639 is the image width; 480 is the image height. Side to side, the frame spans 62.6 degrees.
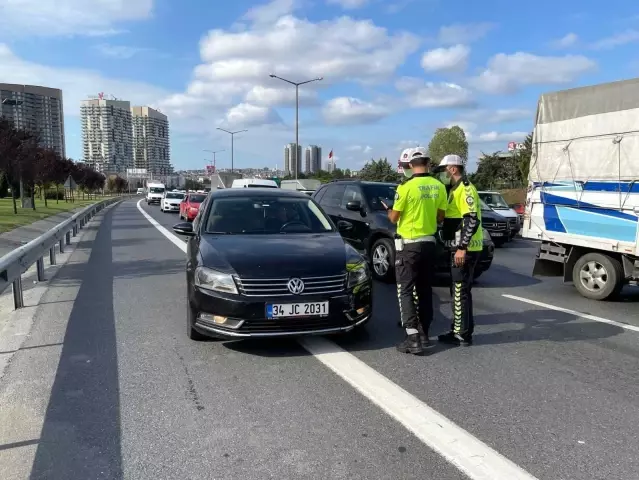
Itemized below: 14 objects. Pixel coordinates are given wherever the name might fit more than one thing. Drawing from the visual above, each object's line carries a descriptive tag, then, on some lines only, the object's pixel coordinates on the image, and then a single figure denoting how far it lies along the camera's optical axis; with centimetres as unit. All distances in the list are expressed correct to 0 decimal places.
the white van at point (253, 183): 2236
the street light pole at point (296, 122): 3900
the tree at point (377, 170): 6721
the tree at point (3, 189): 5446
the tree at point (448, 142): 7738
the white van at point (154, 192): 5125
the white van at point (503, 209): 1658
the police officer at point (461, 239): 506
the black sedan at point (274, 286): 463
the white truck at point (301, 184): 3229
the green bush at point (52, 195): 5872
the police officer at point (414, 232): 495
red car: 2436
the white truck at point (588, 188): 707
